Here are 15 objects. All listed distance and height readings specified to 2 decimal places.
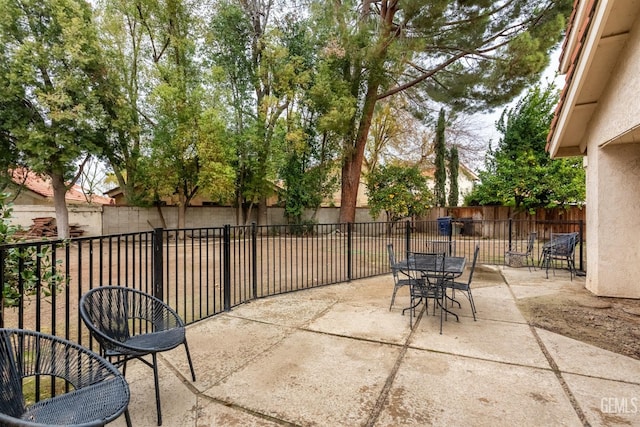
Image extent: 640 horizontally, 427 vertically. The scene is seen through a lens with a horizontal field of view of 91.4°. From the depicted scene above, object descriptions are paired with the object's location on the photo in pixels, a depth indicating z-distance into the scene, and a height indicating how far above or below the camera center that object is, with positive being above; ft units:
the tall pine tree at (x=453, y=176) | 62.54 +7.14
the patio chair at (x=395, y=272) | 14.15 -2.93
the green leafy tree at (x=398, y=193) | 49.55 +2.89
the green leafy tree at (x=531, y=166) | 41.68 +6.21
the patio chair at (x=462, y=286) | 13.34 -3.26
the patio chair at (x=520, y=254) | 24.61 -3.51
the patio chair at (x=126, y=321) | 6.89 -2.86
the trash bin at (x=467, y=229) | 51.55 -3.04
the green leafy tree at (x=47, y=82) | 34.55 +14.54
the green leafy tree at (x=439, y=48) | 38.04 +21.99
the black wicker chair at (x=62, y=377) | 4.82 -2.92
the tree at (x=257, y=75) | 48.70 +21.59
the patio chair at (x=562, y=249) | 21.61 -2.74
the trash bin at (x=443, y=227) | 42.24 -2.25
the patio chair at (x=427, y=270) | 12.75 -2.48
